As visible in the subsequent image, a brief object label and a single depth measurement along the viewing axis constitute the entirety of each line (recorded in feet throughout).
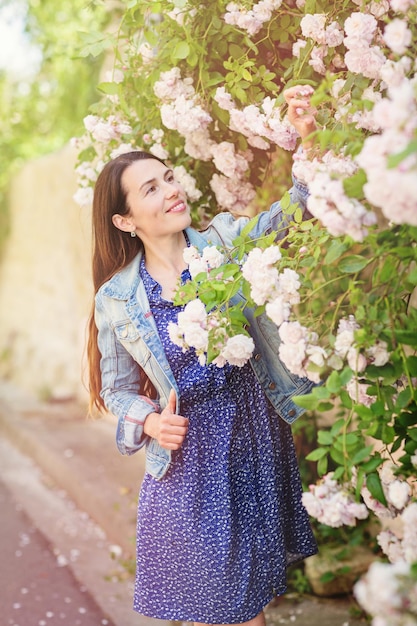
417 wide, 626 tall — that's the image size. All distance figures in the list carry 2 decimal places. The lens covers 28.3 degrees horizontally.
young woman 7.95
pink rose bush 5.07
